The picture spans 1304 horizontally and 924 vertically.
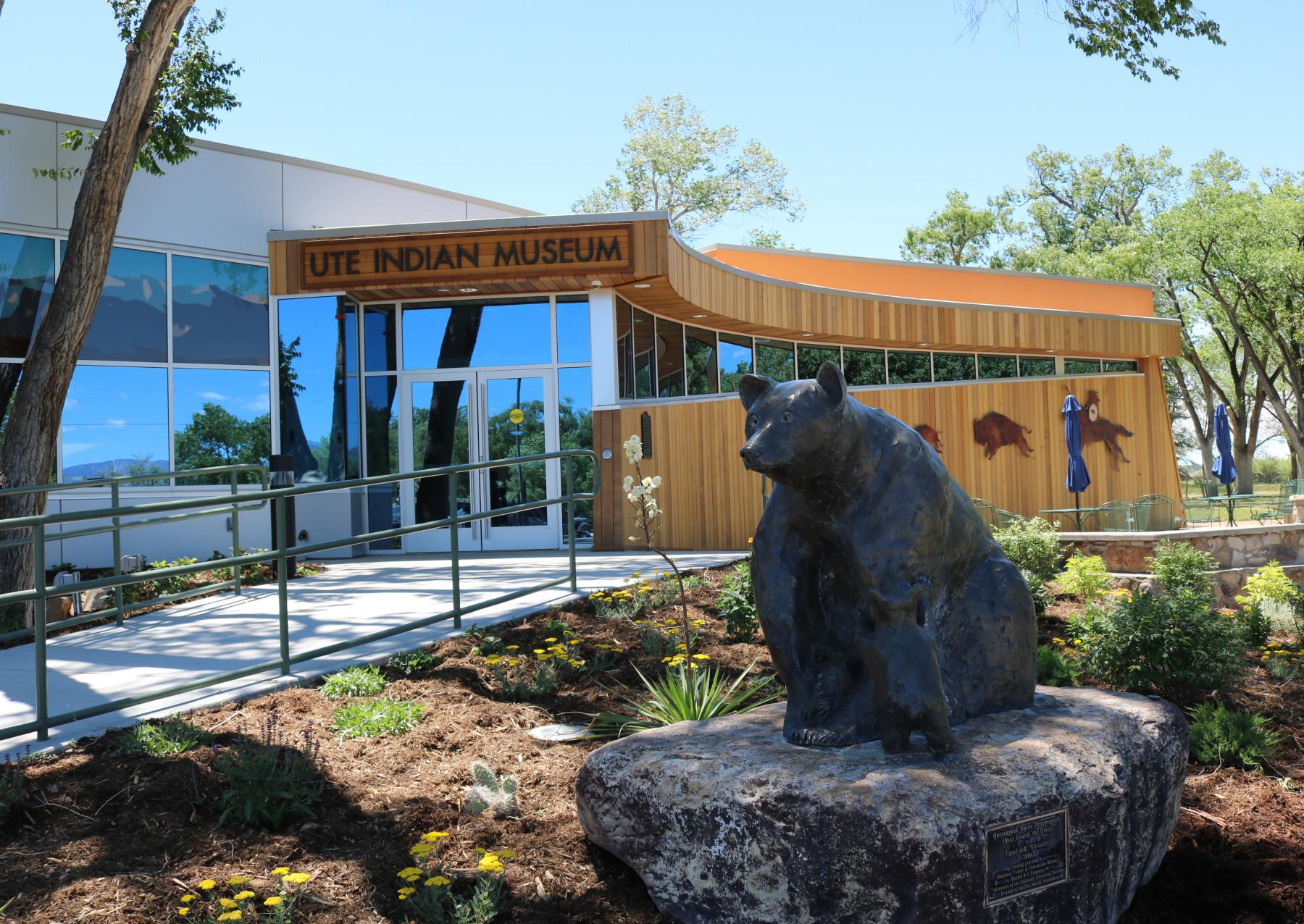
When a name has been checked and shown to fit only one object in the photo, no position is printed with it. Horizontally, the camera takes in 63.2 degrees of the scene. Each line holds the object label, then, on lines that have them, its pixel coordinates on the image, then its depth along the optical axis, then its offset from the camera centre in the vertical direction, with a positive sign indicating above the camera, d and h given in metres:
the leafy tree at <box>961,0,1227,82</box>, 10.19 +4.10
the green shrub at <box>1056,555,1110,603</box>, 8.28 -1.04
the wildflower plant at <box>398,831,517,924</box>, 3.23 -1.35
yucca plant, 4.81 -1.15
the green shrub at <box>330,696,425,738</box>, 4.95 -1.20
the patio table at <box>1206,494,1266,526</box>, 15.23 -0.89
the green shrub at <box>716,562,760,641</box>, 6.84 -1.00
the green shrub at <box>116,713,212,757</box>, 4.48 -1.15
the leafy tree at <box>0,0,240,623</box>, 8.69 +1.67
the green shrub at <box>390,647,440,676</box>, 5.96 -1.12
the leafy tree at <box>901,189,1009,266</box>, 42.73 +8.87
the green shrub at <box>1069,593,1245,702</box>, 5.50 -1.07
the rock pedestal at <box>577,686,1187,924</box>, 2.94 -1.08
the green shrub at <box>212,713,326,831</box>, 3.87 -1.20
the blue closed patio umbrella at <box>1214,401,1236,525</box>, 17.62 -0.14
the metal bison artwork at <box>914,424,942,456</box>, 18.73 +0.31
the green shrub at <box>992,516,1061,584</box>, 9.16 -0.87
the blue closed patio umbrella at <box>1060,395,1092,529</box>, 15.38 -0.14
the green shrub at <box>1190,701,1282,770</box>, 4.79 -1.37
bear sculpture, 3.17 -0.42
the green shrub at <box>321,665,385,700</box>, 5.47 -1.13
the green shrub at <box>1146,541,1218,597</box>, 8.40 -1.02
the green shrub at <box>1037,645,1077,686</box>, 5.79 -1.22
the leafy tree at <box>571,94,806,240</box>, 39.91 +10.88
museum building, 12.89 +1.64
